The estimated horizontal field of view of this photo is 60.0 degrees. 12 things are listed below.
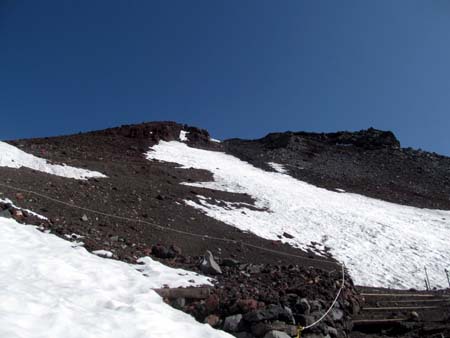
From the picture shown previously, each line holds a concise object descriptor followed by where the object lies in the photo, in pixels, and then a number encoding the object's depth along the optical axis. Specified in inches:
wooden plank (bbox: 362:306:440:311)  378.0
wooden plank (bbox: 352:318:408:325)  337.4
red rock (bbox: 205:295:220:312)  287.0
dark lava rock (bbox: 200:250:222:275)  370.9
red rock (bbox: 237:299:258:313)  280.2
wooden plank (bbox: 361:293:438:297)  428.9
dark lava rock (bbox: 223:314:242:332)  266.1
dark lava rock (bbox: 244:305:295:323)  268.7
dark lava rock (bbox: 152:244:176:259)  398.0
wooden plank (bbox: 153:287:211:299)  298.2
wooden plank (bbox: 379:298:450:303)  429.7
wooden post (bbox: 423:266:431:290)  543.4
